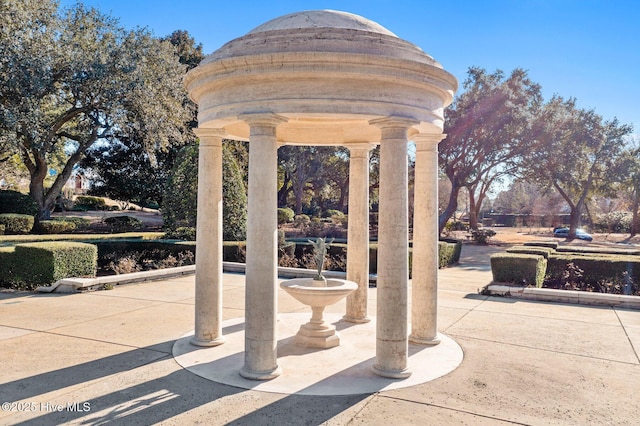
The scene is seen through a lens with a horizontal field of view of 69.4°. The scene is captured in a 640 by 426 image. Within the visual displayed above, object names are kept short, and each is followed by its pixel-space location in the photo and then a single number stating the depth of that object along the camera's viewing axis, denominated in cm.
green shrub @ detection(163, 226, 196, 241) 2245
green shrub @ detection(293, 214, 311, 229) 3938
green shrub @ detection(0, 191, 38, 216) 3080
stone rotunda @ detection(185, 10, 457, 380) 685
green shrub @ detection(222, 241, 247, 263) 2031
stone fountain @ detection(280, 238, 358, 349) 862
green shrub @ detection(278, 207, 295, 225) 4117
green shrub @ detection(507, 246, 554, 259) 1717
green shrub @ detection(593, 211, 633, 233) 5190
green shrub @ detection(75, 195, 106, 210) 5266
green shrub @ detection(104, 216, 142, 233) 3393
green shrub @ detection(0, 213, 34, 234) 2720
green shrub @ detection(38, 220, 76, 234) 2889
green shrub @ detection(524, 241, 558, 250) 2264
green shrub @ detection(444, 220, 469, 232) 4678
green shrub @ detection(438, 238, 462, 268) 2218
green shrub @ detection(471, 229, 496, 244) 3741
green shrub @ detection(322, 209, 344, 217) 5228
